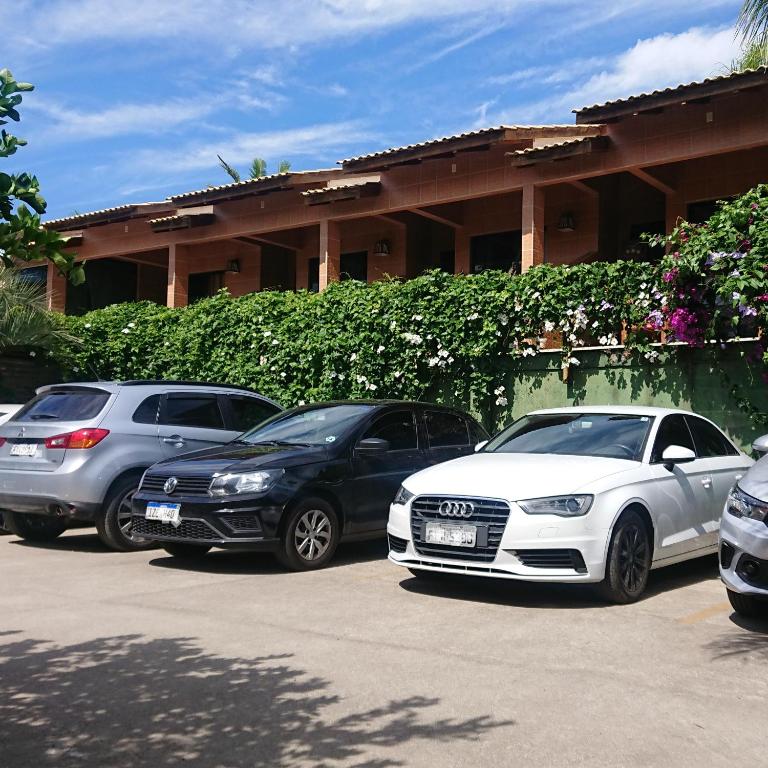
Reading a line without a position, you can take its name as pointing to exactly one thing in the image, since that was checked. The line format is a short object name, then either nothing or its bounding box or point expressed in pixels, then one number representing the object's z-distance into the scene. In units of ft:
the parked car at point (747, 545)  20.90
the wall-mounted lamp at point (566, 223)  58.49
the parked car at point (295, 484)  27.86
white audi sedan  23.50
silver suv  31.94
